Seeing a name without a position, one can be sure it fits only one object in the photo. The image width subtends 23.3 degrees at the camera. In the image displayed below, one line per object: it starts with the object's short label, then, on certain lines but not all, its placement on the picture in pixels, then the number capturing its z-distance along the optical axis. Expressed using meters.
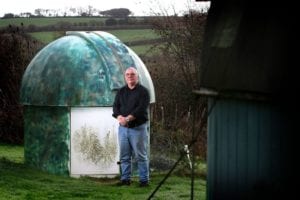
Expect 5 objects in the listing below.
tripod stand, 6.66
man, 11.39
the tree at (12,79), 22.05
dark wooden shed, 5.77
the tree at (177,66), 19.75
